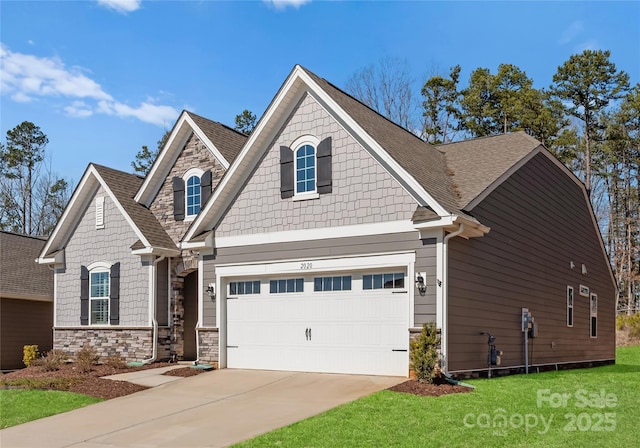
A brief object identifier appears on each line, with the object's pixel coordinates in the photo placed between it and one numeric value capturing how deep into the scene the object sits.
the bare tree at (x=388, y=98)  36.88
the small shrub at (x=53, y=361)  17.09
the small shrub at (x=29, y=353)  20.75
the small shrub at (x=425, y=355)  12.16
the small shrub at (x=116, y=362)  16.64
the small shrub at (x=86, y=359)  15.98
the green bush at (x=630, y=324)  33.16
